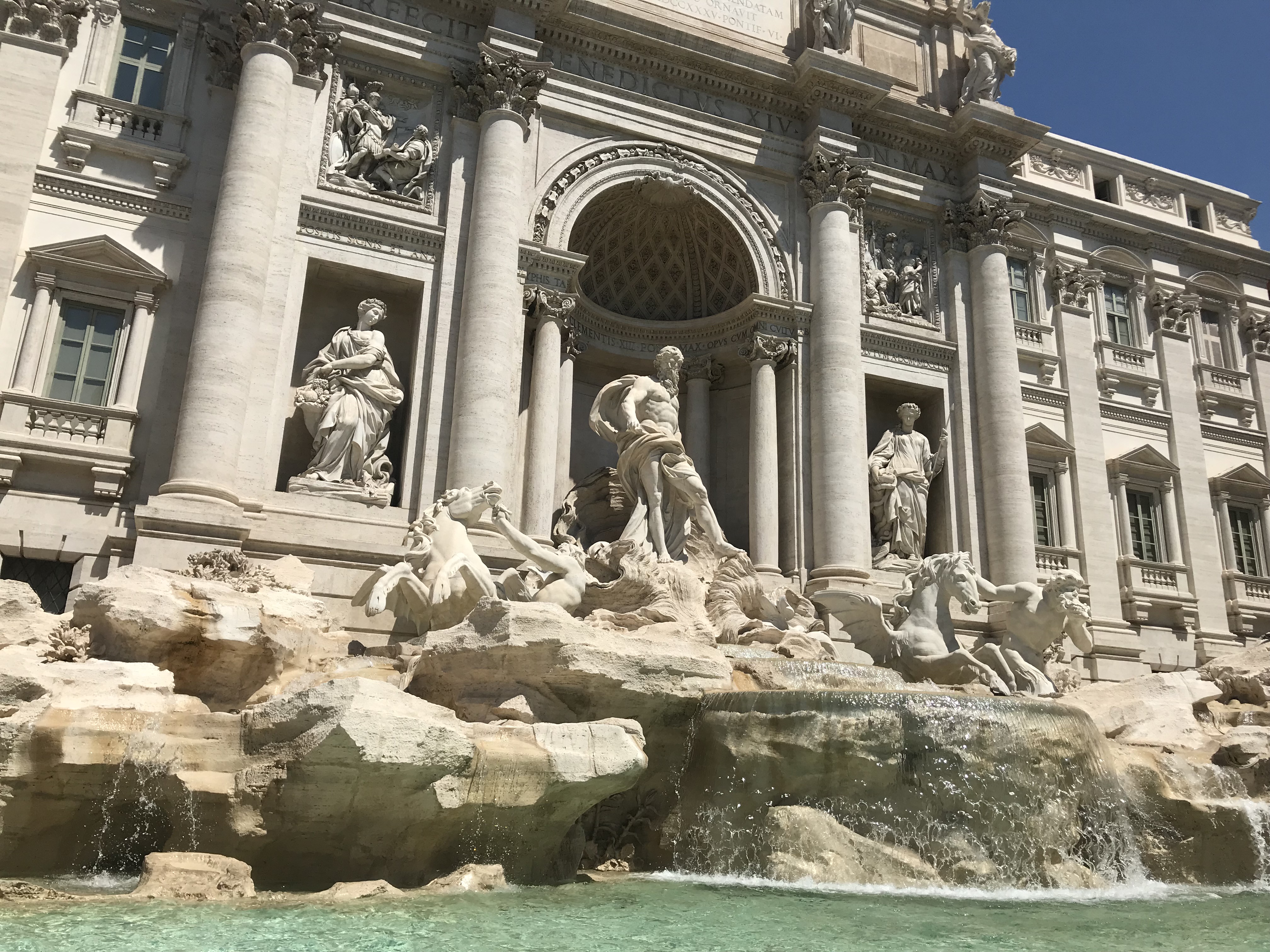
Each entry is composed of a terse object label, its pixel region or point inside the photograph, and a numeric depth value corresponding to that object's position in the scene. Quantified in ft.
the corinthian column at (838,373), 58.95
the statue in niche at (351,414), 49.98
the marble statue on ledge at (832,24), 67.56
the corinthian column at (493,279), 50.93
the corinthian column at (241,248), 45.65
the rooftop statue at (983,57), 71.61
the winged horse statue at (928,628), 41.81
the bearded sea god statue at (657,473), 49.60
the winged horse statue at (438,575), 37.32
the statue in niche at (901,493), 63.67
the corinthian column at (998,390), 63.41
